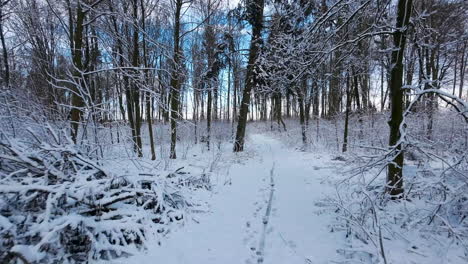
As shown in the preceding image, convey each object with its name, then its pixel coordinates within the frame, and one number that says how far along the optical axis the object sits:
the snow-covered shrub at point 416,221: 2.44
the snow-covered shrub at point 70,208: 2.06
